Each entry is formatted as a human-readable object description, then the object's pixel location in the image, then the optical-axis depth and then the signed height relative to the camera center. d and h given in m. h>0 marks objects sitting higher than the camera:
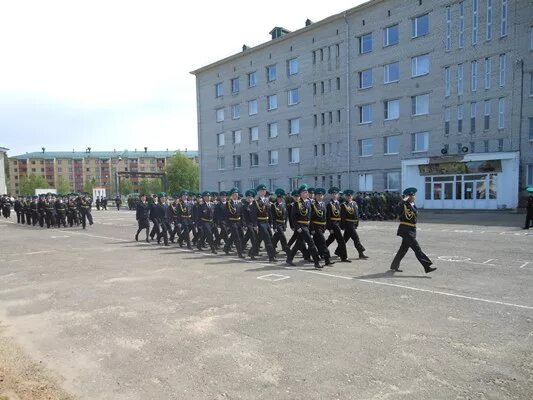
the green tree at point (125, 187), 119.01 -0.64
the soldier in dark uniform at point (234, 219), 11.60 -1.07
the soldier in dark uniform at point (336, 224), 10.35 -1.14
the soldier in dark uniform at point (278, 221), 10.95 -1.14
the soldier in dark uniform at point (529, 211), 16.52 -1.41
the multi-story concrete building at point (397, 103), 26.36 +6.48
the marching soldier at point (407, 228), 8.62 -1.07
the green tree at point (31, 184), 109.59 +0.75
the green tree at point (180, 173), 75.44 +2.11
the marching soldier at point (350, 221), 10.54 -1.08
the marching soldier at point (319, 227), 9.77 -1.14
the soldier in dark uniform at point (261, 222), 10.70 -1.11
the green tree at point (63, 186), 119.19 +0.05
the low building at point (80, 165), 137.38 +7.49
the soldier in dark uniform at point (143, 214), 15.96 -1.20
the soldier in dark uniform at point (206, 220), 12.50 -1.19
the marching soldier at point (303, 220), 9.54 -0.95
